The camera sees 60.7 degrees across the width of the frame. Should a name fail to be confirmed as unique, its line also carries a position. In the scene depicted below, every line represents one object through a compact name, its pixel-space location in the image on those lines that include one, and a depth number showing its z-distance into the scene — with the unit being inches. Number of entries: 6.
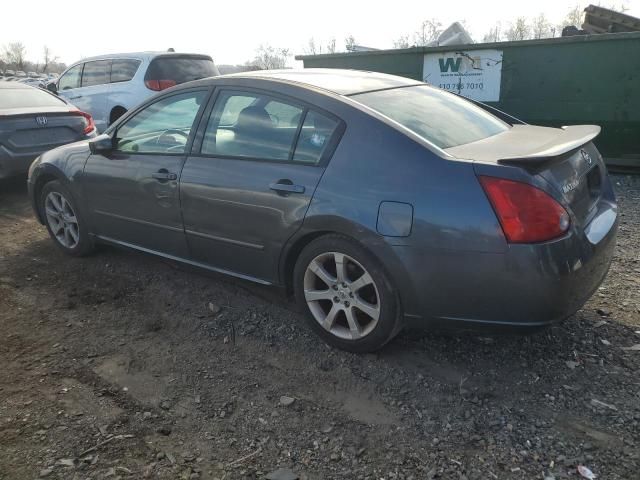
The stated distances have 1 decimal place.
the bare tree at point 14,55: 3398.1
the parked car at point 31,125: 257.2
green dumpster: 285.4
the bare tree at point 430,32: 1305.4
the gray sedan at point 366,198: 103.5
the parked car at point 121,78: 370.6
